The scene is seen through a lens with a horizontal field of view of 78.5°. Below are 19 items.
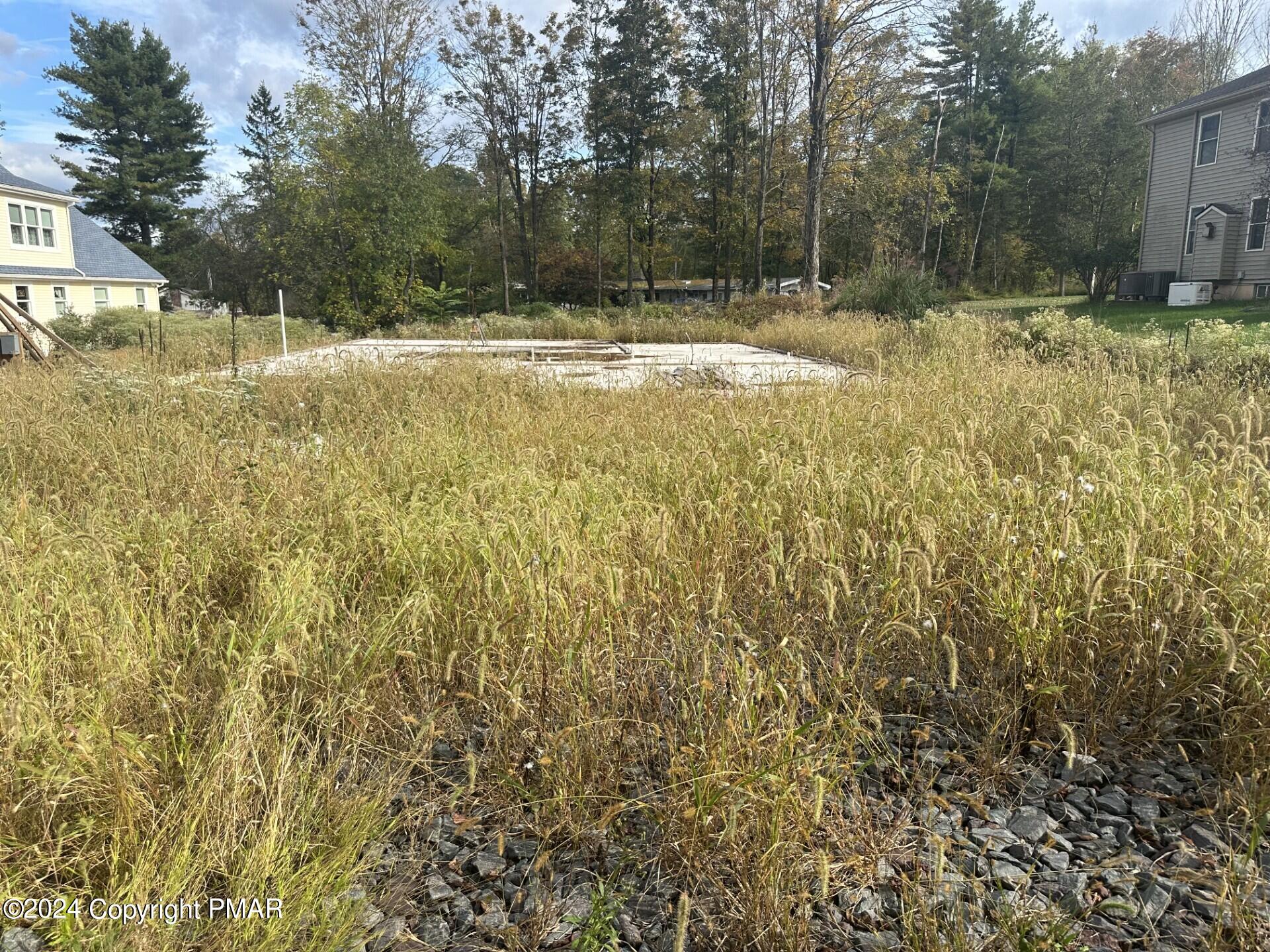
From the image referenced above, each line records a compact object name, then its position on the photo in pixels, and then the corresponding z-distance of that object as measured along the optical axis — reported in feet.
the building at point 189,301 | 126.72
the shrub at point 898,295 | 40.57
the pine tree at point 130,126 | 122.01
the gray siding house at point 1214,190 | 64.54
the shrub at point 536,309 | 86.53
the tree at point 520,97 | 91.15
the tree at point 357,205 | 68.85
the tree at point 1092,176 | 100.48
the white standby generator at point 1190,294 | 62.95
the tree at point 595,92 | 92.38
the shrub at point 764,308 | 51.31
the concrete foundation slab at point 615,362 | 23.65
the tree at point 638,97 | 90.99
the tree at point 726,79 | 87.51
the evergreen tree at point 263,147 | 71.10
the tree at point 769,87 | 81.46
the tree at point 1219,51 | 86.63
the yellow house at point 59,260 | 80.69
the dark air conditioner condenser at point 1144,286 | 73.05
